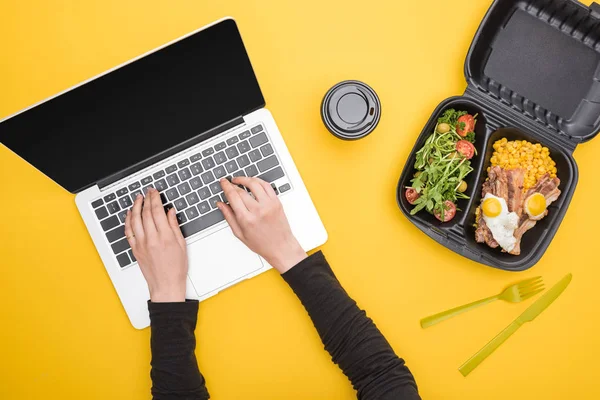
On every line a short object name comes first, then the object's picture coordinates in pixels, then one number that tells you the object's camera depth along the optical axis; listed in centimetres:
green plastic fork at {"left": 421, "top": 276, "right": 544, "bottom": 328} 116
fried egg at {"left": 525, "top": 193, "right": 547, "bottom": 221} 109
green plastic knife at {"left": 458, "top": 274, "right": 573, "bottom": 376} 117
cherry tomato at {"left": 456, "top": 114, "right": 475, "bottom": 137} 113
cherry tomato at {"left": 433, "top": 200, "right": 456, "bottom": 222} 112
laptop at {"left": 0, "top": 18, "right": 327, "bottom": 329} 98
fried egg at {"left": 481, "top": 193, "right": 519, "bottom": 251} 110
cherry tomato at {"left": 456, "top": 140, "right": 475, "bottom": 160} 112
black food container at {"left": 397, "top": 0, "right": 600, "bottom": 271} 110
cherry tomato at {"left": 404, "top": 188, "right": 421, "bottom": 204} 113
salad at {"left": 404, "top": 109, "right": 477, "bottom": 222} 110
